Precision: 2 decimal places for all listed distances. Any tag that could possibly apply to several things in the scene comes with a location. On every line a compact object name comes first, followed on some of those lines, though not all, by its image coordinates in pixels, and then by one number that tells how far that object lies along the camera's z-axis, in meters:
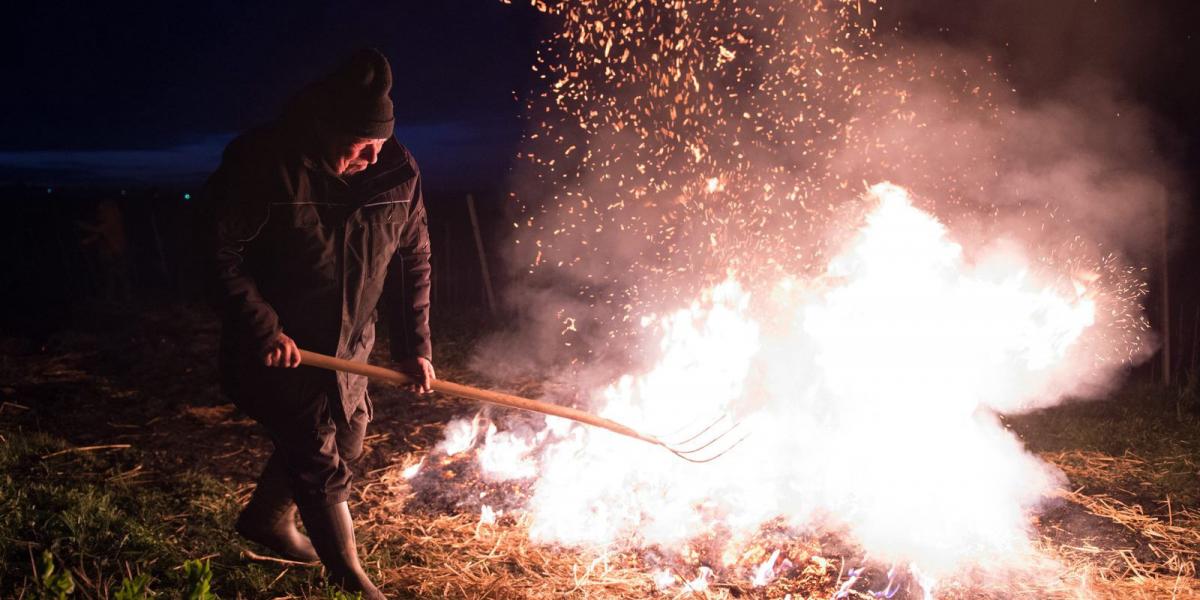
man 2.68
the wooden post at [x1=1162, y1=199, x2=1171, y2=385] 6.62
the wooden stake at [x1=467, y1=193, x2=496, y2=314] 11.03
